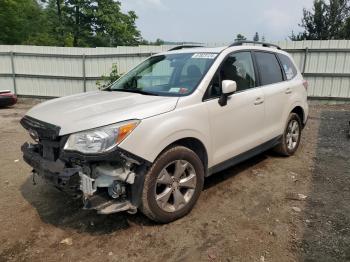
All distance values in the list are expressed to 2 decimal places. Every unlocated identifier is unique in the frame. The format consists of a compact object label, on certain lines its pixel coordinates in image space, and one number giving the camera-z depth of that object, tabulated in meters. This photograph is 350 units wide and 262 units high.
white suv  2.92
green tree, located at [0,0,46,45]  30.03
